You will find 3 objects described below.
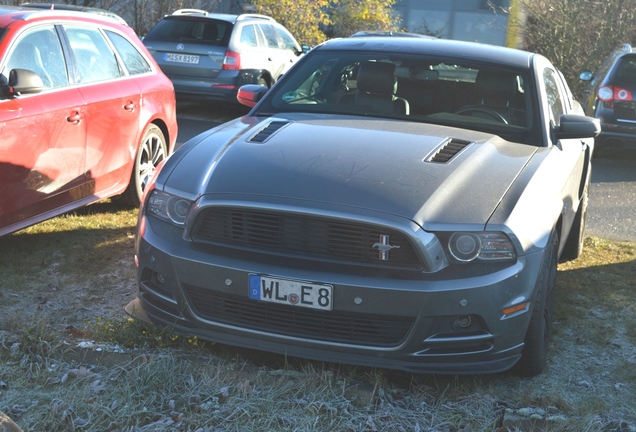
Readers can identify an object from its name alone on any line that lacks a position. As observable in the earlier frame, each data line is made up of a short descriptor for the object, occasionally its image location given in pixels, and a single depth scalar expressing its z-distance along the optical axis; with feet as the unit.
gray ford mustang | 13.12
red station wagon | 19.01
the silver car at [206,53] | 45.27
